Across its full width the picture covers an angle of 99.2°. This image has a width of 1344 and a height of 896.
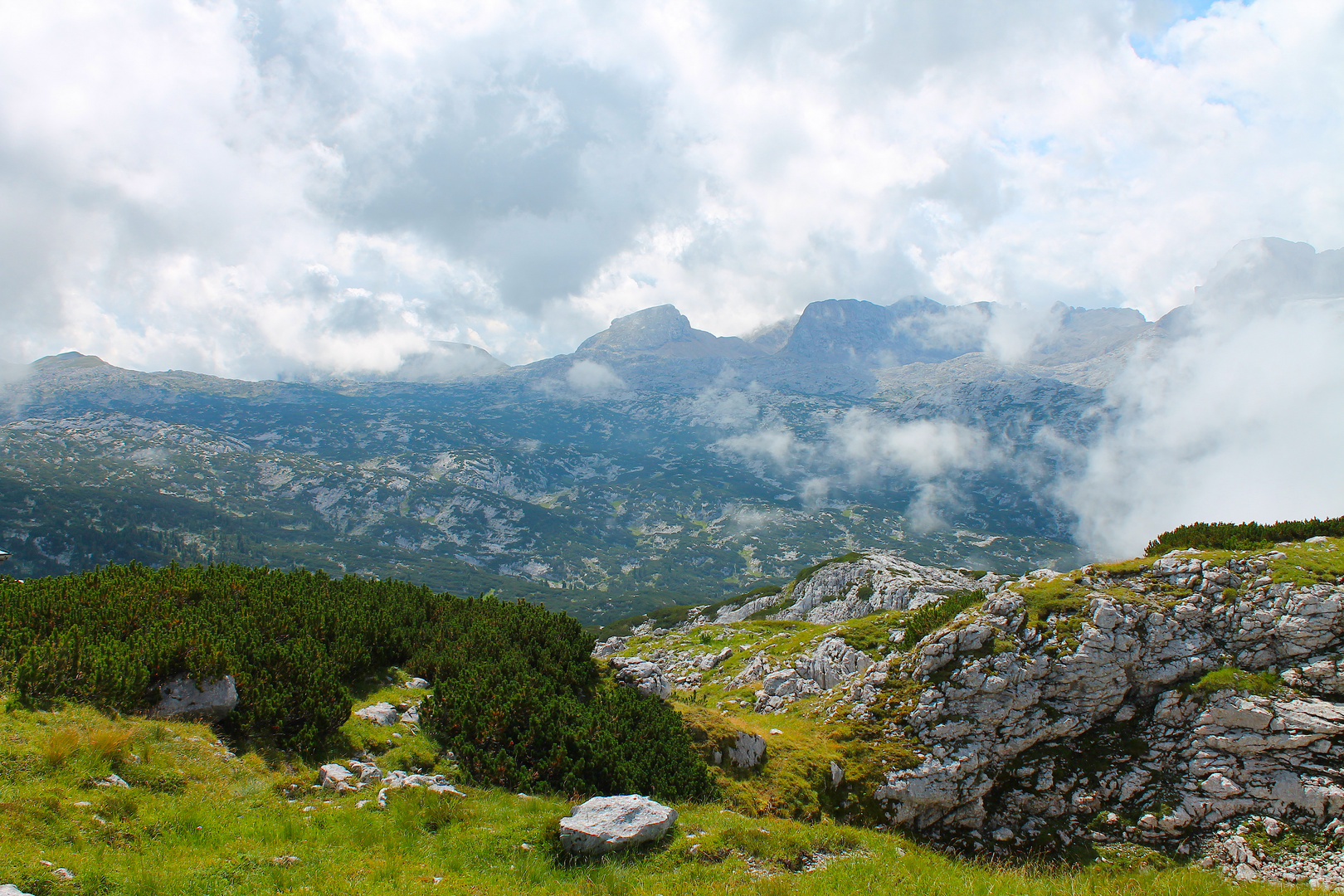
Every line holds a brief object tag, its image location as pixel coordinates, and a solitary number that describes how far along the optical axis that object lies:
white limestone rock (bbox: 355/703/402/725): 20.77
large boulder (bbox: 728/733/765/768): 23.44
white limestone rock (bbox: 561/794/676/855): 14.10
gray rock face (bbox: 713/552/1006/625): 120.00
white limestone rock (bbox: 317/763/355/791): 15.87
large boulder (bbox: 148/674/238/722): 17.38
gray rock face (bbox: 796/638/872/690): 48.84
